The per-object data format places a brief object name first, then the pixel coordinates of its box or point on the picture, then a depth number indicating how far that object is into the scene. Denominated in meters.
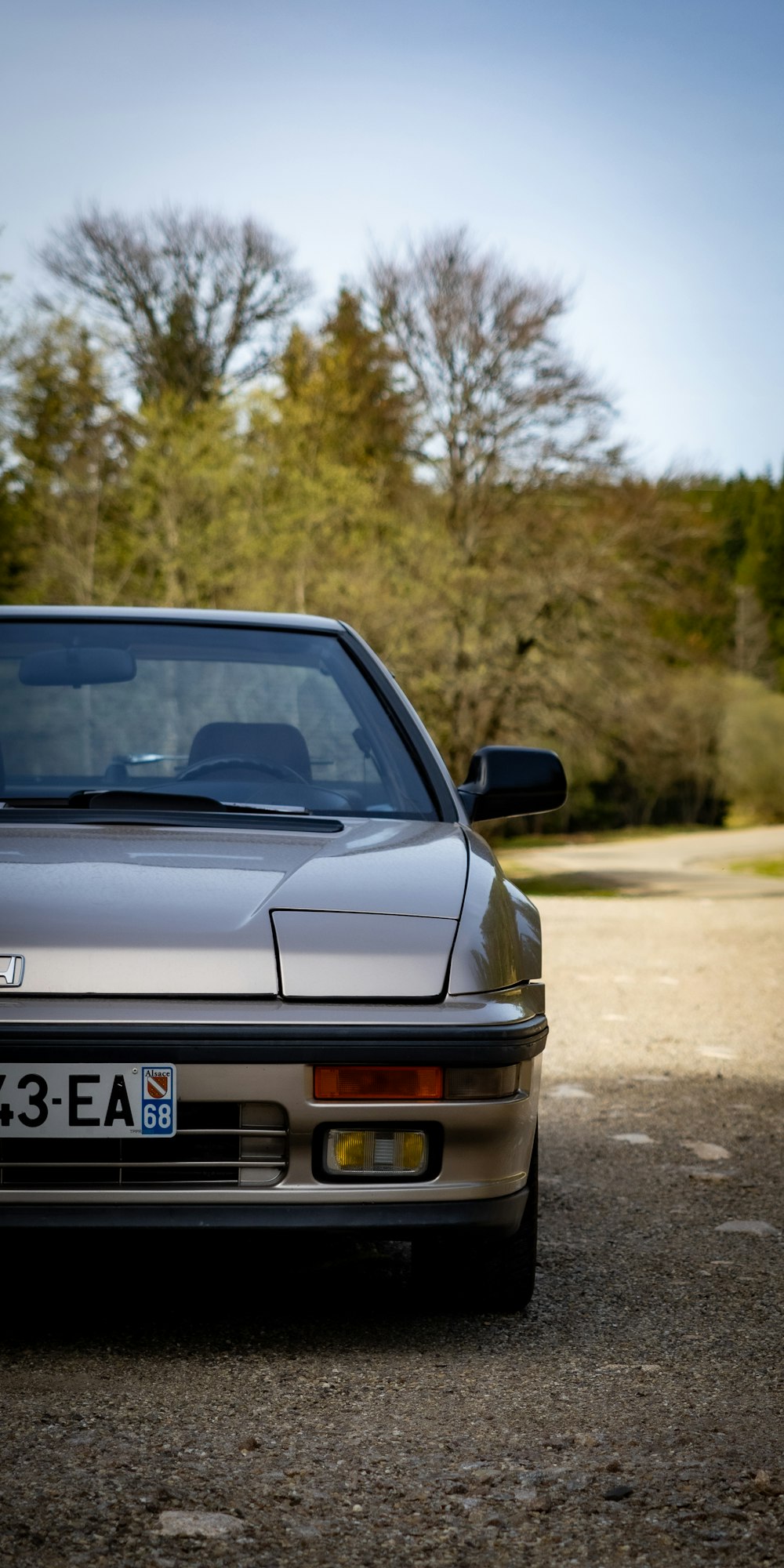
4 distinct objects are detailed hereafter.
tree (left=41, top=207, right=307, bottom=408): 33.00
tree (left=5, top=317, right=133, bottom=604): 29.70
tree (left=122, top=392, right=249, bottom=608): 27.69
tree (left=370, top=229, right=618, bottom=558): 24.81
